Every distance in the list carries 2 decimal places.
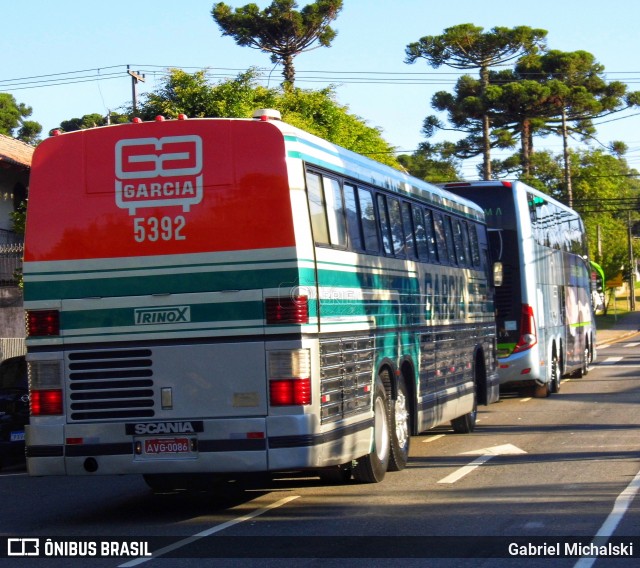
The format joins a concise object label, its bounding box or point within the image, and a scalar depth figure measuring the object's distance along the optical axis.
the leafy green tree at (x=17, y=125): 84.50
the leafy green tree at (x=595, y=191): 71.12
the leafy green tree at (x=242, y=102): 28.45
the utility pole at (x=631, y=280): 88.29
